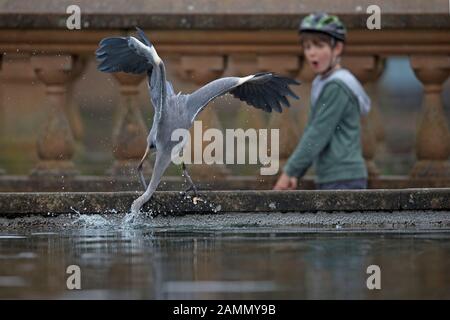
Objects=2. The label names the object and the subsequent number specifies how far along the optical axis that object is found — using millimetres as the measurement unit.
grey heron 9438
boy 11297
